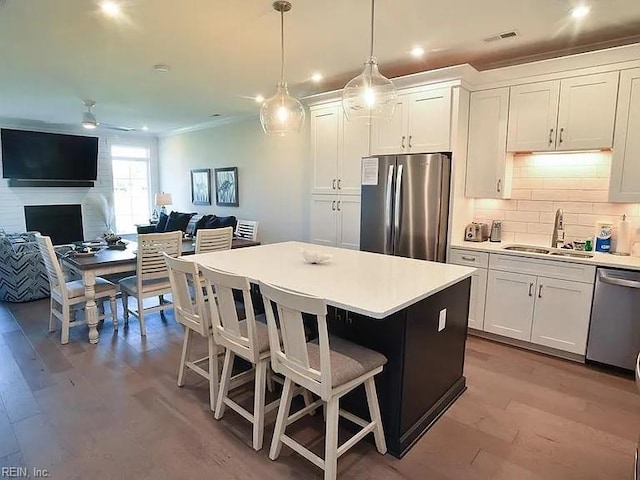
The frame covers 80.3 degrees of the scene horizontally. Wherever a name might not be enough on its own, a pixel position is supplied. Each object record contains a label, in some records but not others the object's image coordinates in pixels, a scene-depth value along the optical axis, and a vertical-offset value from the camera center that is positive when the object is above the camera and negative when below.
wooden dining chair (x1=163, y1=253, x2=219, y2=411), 2.36 -0.76
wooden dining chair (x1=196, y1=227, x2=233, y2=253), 4.05 -0.47
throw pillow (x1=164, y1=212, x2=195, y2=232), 6.93 -0.47
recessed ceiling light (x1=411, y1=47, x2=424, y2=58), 3.32 +1.31
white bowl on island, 2.63 -0.41
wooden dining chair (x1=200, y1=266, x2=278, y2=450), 2.02 -0.78
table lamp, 7.75 -0.06
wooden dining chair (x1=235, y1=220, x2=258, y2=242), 5.38 -0.48
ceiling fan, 4.95 +1.01
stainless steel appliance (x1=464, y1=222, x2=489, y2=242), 3.85 -0.34
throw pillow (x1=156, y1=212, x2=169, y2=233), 7.35 -0.53
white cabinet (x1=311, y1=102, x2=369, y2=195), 4.15 +0.55
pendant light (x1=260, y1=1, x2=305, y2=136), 2.81 +0.63
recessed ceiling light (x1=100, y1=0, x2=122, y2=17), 2.49 +1.25
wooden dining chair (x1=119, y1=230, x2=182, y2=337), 3.69 -0.75
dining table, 3.54 -0.68
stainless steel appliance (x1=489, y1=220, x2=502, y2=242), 3.87 -0.33
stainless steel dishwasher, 2.84 -0.90
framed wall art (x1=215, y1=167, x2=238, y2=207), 6.57 +0.18
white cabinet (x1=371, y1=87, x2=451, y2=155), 3.50 +0.71
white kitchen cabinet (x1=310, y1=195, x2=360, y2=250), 4.25 -0.26
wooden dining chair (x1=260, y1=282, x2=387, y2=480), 1.68 -0.82
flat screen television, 6.81 +0.73
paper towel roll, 3.18 -0.30
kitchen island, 1.97 -0.70
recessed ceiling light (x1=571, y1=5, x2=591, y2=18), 2.51 +1.28
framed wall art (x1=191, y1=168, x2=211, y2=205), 7.20 +0.20
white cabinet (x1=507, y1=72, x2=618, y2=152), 3.01 +0.72
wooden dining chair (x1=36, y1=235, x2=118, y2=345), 3.52 -0.94
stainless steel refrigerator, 3.53 -0.05
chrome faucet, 3.53 -0.28
